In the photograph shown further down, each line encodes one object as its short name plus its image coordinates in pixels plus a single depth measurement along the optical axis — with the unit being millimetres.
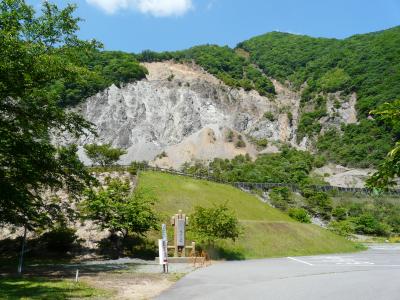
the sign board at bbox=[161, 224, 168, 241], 19766
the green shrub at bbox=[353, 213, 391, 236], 64312
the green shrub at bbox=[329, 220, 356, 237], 53969
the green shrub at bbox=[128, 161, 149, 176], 44547
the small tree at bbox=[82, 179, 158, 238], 28906
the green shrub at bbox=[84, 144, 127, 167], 58734
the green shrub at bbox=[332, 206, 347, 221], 67875
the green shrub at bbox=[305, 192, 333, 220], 68125
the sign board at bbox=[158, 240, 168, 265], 19422
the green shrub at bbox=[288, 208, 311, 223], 55416
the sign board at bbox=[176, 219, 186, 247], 27953
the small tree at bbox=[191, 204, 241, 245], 29578
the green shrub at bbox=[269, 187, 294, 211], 60375
